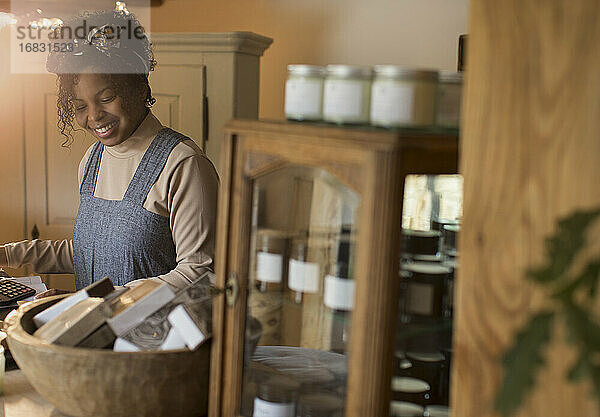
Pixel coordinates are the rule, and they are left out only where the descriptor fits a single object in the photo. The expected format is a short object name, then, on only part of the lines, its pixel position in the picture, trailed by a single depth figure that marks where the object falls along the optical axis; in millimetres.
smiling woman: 1783
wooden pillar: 708
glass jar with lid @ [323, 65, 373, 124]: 969
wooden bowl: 1107
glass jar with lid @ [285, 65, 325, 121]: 1011
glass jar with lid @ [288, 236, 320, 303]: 1038
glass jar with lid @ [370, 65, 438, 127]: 936
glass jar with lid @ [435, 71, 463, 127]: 965
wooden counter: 1228
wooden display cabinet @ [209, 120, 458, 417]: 888
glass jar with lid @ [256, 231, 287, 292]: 1062
